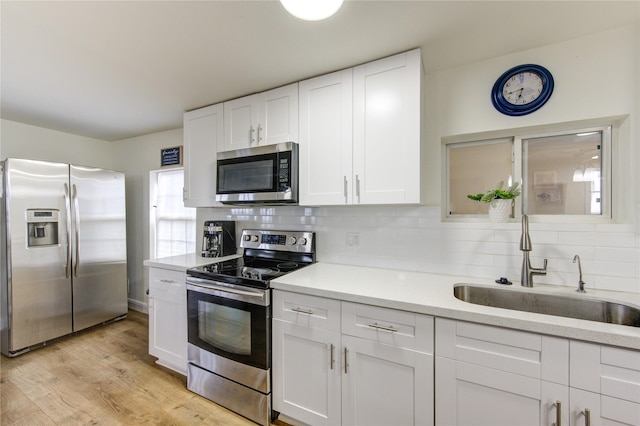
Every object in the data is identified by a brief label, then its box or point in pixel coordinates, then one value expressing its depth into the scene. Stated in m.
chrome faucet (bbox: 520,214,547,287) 1.53
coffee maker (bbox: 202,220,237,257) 2.51
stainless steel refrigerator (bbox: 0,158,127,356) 2.47
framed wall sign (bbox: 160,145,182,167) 3.23
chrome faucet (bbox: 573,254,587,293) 1.44
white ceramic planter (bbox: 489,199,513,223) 1.64
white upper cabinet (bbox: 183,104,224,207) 2.40
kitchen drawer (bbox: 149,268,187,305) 2.08
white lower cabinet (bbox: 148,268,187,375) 2.10
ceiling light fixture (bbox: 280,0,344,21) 1.05
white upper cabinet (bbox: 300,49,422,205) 1.63
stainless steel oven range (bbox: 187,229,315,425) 1.70
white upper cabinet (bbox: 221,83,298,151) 2.04
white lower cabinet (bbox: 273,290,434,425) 1.33
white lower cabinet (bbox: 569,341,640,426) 0.99
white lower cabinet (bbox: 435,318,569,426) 1.10
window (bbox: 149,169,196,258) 3.27
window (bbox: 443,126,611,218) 1.60
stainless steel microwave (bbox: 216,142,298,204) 1.97
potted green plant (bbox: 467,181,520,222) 1.62
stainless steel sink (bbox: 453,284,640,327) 1.34
